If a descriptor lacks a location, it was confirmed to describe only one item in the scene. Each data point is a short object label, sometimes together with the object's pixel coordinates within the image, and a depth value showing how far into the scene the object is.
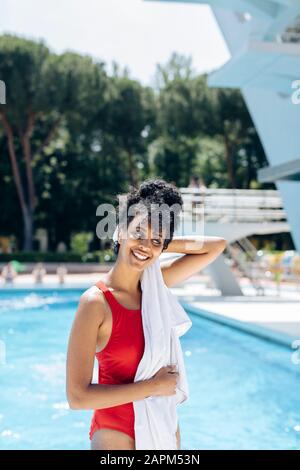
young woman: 1.47
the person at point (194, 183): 15.54
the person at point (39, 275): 17.66
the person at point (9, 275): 17.22
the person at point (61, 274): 17.56
